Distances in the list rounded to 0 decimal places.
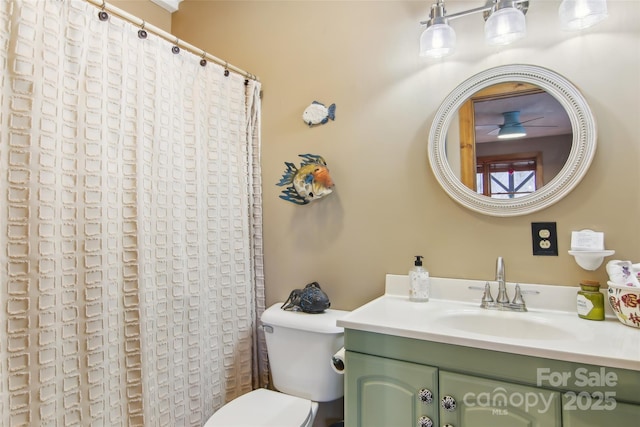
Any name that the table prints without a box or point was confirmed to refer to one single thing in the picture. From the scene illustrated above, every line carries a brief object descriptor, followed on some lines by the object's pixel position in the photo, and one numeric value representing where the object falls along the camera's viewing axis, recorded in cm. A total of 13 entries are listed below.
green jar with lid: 115
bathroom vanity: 85
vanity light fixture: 117
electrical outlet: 129
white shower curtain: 104
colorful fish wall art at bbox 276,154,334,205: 166
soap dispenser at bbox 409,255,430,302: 143
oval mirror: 126
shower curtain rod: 124
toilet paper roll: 134
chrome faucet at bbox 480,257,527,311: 129
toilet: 139
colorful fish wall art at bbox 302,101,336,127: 175
